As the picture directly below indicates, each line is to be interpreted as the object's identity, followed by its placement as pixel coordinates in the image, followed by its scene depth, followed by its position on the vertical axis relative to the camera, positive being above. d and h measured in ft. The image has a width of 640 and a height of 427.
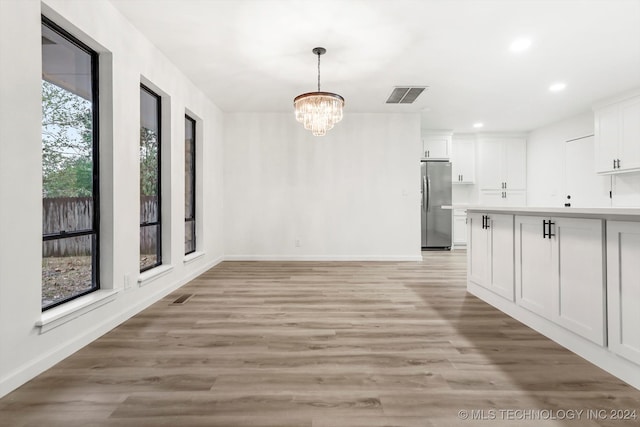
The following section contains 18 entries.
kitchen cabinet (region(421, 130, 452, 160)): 22.41 +5.08
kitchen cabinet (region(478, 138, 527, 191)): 23.26 +3.82
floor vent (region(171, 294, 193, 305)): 10.42 -2.92
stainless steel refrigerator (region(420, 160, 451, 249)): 21.98 +0.30
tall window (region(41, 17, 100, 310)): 6.66 +1.18
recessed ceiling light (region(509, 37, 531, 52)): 10.21 +5.80
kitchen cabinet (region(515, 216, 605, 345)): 6.03 -1.32
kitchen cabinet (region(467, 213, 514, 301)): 8.98 -1.25
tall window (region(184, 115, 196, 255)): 14.52 +1.44
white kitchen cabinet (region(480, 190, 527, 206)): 23.30 +1.28
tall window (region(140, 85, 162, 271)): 10.69 +1.29
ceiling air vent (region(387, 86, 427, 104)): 14.44 +6.00
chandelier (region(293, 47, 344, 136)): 10.78 +3.83
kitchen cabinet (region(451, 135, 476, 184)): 23.71 +4.34
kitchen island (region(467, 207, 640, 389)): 5.41 -1.42
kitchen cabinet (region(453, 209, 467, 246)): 23.40 -1.08
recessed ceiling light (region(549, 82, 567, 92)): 14.08 +5.97
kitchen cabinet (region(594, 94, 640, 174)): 14.88 +3.97
